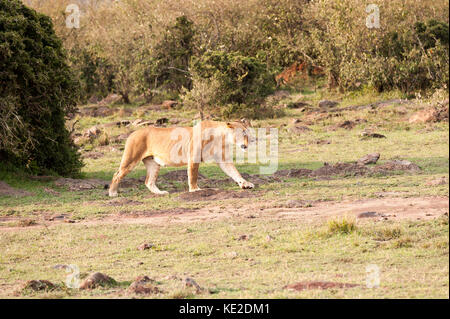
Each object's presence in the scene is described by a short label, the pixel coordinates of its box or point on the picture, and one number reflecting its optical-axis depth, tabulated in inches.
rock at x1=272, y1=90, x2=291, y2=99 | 1076.1
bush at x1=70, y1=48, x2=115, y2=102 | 1267.2
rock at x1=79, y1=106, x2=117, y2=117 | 1047.8
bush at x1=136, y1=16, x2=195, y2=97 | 1154.7
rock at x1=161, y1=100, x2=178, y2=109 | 1053.6
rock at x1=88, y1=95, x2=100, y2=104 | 1243.5
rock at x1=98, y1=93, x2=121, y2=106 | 1193.2
